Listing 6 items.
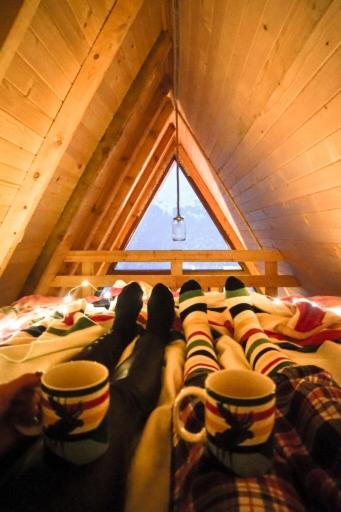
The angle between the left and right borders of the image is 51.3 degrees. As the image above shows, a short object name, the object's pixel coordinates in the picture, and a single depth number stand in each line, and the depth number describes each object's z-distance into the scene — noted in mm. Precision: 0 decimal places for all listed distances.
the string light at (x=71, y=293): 2150
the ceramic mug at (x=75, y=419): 457
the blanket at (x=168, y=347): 571
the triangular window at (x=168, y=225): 4547
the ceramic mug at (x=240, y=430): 434
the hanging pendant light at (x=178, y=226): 3335
